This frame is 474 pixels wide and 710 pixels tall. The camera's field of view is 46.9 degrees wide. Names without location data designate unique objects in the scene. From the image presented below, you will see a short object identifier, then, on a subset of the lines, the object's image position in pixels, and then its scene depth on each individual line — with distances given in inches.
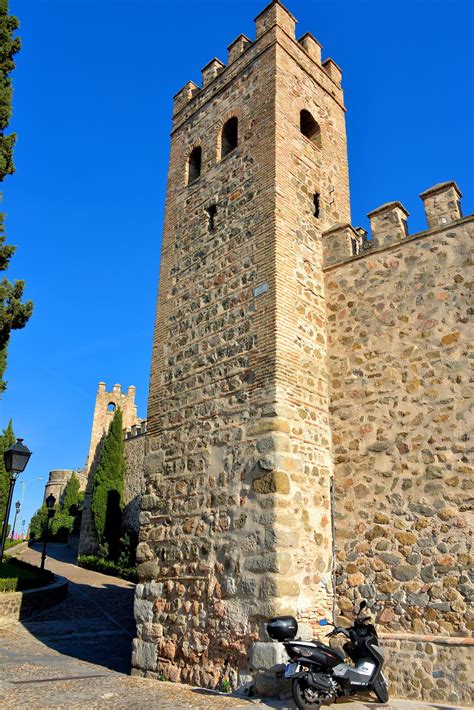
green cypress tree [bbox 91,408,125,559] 1013.2
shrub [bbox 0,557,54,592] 494.3
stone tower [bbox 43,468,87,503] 1699.1
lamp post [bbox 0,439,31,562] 358.3
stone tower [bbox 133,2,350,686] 261.0
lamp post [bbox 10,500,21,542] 1576.8
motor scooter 199.9
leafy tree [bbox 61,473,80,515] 1531.7
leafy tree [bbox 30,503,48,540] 1560.0
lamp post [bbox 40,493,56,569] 739.4
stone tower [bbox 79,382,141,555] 1376.7
